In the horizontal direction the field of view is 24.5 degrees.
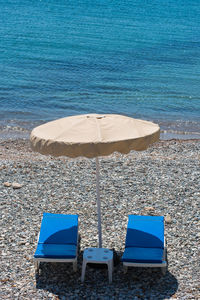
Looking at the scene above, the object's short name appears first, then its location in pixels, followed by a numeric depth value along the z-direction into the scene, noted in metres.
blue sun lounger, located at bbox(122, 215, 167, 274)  8.33
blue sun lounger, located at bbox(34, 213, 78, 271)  8.44
